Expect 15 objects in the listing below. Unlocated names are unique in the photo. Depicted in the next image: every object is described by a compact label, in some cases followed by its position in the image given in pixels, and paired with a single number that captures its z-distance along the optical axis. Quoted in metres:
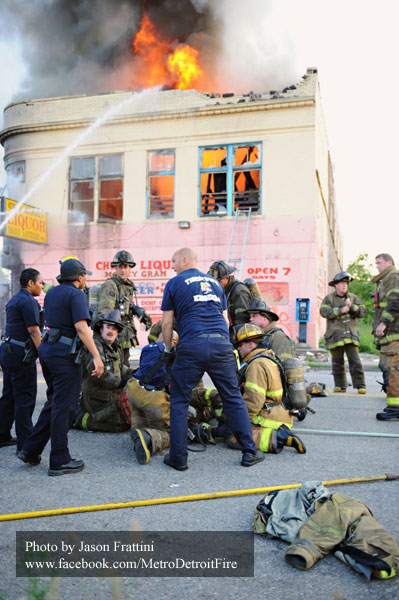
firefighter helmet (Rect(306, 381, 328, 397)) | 8.37
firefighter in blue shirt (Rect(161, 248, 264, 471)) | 4.33
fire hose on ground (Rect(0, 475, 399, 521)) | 3.27
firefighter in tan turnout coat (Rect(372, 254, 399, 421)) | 6.66
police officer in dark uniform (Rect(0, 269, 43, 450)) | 4.78
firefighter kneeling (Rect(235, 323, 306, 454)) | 4.85
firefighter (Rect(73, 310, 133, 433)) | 5.73
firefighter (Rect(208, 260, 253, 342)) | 6.39
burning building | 15.88
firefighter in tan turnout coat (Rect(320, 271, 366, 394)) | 8.84
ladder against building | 16.06
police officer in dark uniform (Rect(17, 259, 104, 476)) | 4.16
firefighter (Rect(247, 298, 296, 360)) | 5.88
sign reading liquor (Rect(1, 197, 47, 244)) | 15.59
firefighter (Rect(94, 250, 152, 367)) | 6.91
